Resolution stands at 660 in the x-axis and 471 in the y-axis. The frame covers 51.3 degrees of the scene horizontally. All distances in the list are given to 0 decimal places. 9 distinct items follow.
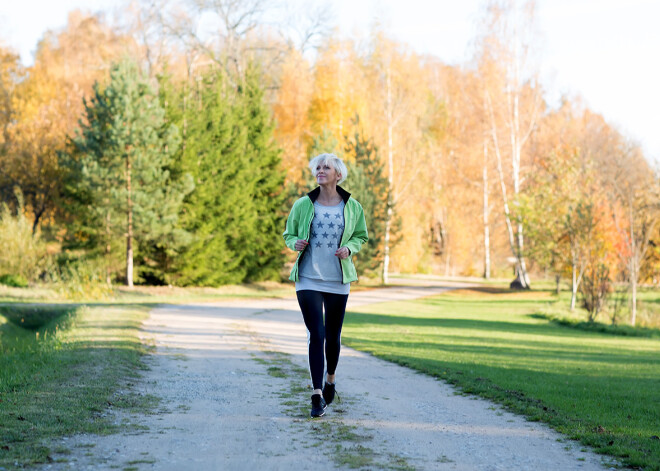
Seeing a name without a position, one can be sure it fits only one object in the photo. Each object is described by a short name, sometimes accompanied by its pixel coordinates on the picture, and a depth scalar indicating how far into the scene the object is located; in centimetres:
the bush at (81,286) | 2355
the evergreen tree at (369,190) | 3806
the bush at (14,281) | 2622
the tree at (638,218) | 2432
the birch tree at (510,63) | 4178
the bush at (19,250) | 2714
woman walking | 641
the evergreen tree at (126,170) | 2814
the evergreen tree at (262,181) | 3609
